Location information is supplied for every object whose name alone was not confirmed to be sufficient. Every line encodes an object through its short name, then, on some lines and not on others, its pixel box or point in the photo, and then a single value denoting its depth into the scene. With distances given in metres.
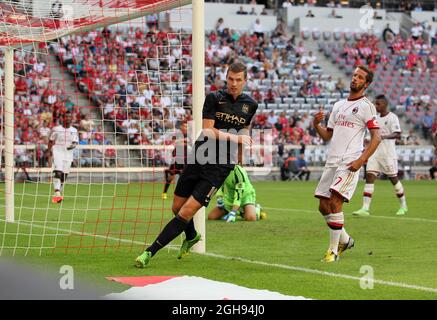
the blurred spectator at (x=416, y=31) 51.62
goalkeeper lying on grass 16.99
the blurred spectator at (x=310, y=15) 50.04
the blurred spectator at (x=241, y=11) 48.59
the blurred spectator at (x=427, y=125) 44.12
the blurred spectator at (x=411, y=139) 42.73
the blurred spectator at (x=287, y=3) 50.45
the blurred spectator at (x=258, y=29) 47.47
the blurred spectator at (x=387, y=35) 50.84
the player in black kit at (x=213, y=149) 10.33
